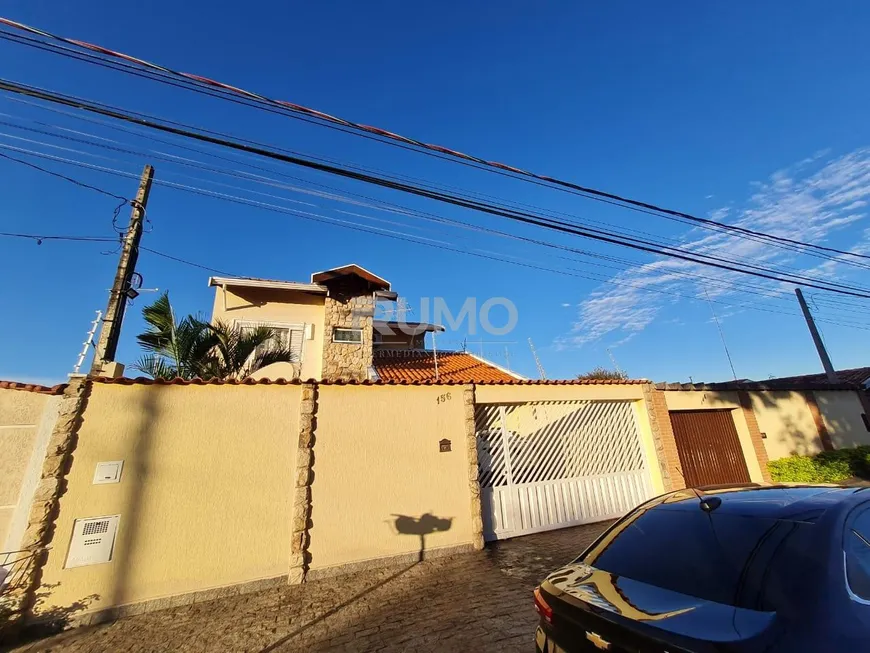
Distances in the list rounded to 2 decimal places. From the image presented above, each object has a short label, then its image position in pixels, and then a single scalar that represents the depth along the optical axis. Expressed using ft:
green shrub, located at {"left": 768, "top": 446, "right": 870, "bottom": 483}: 30.42
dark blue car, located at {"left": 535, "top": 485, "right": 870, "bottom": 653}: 4.46
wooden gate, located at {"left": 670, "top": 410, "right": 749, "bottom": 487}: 28.22
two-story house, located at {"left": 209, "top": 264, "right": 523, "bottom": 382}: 36.96
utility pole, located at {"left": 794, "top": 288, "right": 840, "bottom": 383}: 49.11
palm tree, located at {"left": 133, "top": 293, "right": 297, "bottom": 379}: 23.39
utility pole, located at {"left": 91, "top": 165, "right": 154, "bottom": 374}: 19.73
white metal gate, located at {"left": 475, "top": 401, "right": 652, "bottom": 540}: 23.45
